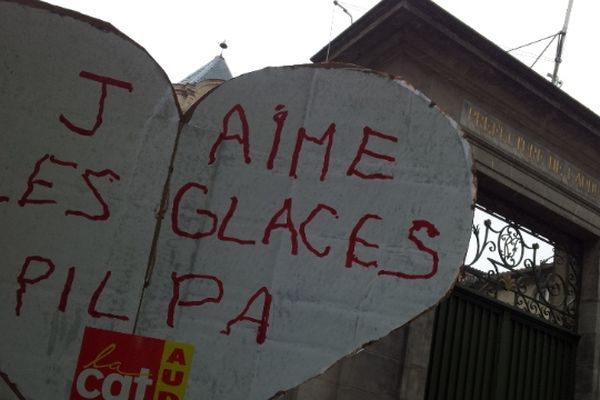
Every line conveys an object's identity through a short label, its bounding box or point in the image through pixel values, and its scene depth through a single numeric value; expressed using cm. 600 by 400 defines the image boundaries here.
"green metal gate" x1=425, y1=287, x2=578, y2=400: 708
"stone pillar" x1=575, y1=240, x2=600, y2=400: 800
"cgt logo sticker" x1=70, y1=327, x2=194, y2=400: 274
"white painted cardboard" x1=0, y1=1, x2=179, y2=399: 277
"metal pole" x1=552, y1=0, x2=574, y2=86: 1020
